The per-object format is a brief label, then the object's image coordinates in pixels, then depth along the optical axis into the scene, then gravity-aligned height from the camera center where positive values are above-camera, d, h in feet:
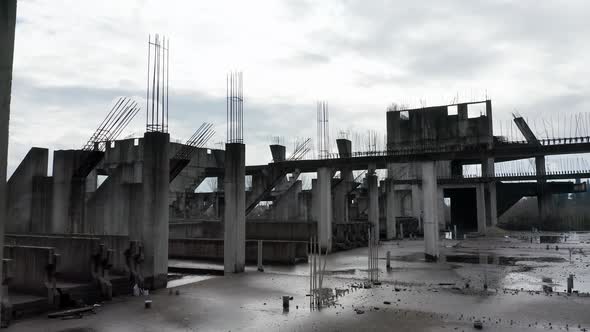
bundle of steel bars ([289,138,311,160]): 117.48 +16.44
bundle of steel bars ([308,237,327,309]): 39.26 -7.85
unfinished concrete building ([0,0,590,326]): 41.32 +2.20
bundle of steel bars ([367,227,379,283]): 52.80 -7.83
